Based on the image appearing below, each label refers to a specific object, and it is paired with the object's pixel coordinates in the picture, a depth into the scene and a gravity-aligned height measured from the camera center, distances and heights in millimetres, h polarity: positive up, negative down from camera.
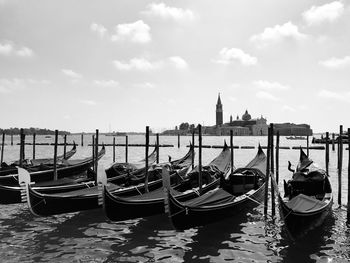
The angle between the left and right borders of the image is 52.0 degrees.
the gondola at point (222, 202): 8578 -1810
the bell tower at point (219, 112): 189875 +13249
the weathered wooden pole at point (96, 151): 13912 -657
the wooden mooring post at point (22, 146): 14831 -527
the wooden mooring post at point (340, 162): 12508 -837
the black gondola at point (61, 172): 14992 -1954
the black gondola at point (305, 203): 8180 -1726
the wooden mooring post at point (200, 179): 11273 -1350
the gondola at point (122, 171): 14961 -1660
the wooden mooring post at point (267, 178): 11195 -1288
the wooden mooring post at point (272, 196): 10828 -1752
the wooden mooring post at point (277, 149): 12973 -413
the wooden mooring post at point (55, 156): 14914 -919
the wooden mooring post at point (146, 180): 12115 -1514
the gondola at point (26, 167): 16656 -1722
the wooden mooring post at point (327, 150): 14908 -471
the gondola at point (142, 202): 9484 -1865
